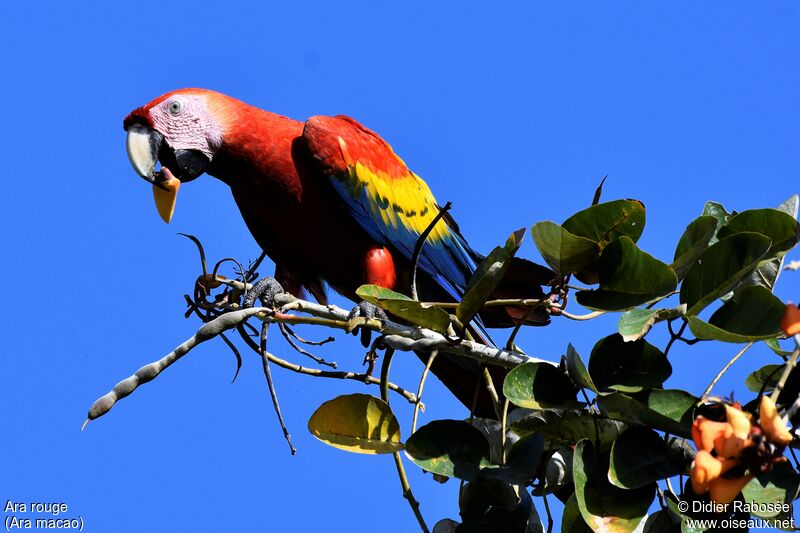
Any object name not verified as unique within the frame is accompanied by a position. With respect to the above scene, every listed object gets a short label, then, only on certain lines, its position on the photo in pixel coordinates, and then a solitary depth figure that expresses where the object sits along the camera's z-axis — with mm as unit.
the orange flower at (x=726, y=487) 6447
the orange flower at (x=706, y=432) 6330
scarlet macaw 9207
